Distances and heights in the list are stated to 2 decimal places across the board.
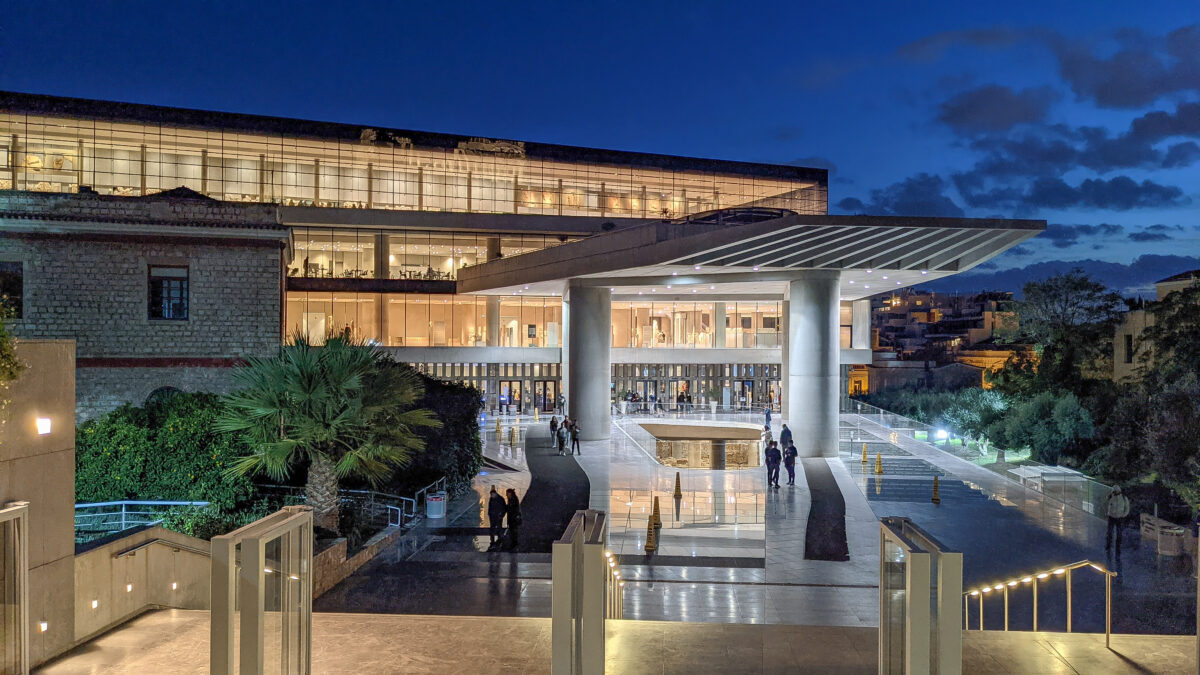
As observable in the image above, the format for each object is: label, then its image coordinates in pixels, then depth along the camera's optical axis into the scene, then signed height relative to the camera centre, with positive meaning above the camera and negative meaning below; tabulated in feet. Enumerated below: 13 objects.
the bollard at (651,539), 49.43 -12.42
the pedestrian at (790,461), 74.18 -11.17
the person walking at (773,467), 72.79 -11.44
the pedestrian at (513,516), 52.85 -11.62
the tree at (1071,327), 150.71 +3.33
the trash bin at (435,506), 61.82 -12.94
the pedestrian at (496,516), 54.13 -11.94
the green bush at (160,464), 50.26 -8.14
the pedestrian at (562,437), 96.68 -11.78
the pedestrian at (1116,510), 50.55 -10.39
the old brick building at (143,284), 71.31 +4.51
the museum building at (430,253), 73.56 +9.90
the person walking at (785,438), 80.94 -9.83
